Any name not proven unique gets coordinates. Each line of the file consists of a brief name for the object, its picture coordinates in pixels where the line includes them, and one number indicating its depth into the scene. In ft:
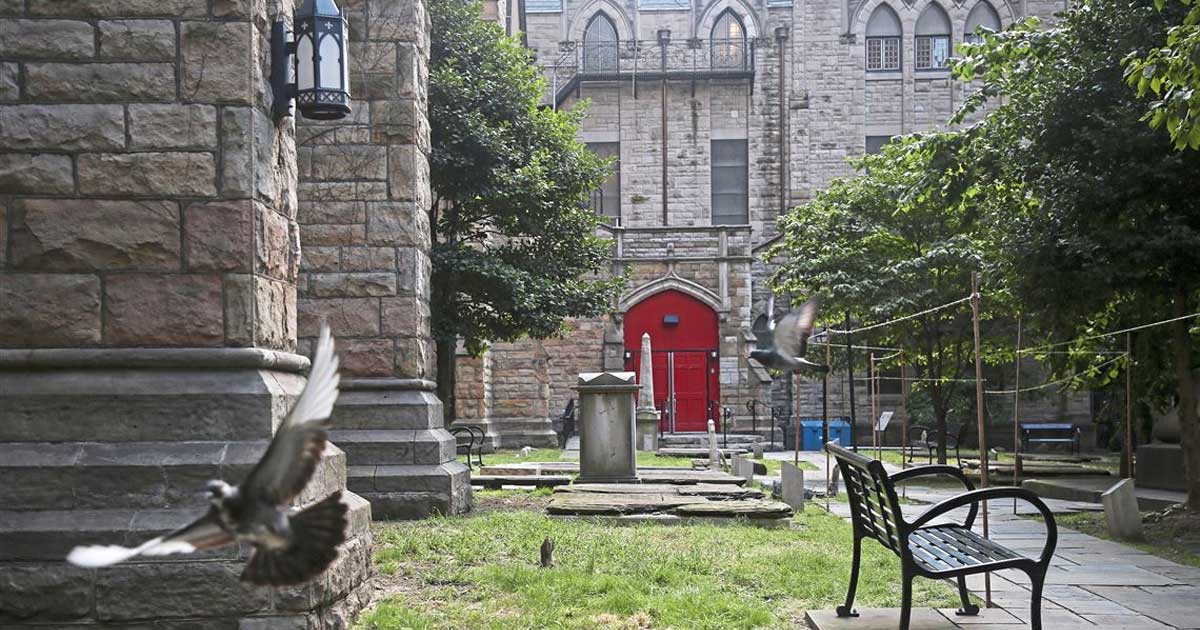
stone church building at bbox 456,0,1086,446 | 130.11
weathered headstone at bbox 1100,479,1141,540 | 36.68
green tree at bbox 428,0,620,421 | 58.13
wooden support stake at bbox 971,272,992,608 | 23.16
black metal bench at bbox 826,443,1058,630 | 18.38
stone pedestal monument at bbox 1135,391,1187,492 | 52.60
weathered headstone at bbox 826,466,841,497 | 53.82
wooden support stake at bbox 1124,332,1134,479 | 39.91
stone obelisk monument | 93.97
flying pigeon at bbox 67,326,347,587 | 9.29
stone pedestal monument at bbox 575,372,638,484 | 49.96
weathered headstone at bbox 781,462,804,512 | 44.24
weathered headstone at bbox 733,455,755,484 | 56.70
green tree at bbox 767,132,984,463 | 69.41
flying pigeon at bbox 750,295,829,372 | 31.65
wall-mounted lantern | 20.85
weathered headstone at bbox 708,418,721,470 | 66.90
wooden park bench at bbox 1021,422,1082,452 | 109.81
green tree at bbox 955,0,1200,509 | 37.86
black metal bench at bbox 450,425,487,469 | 80.28
